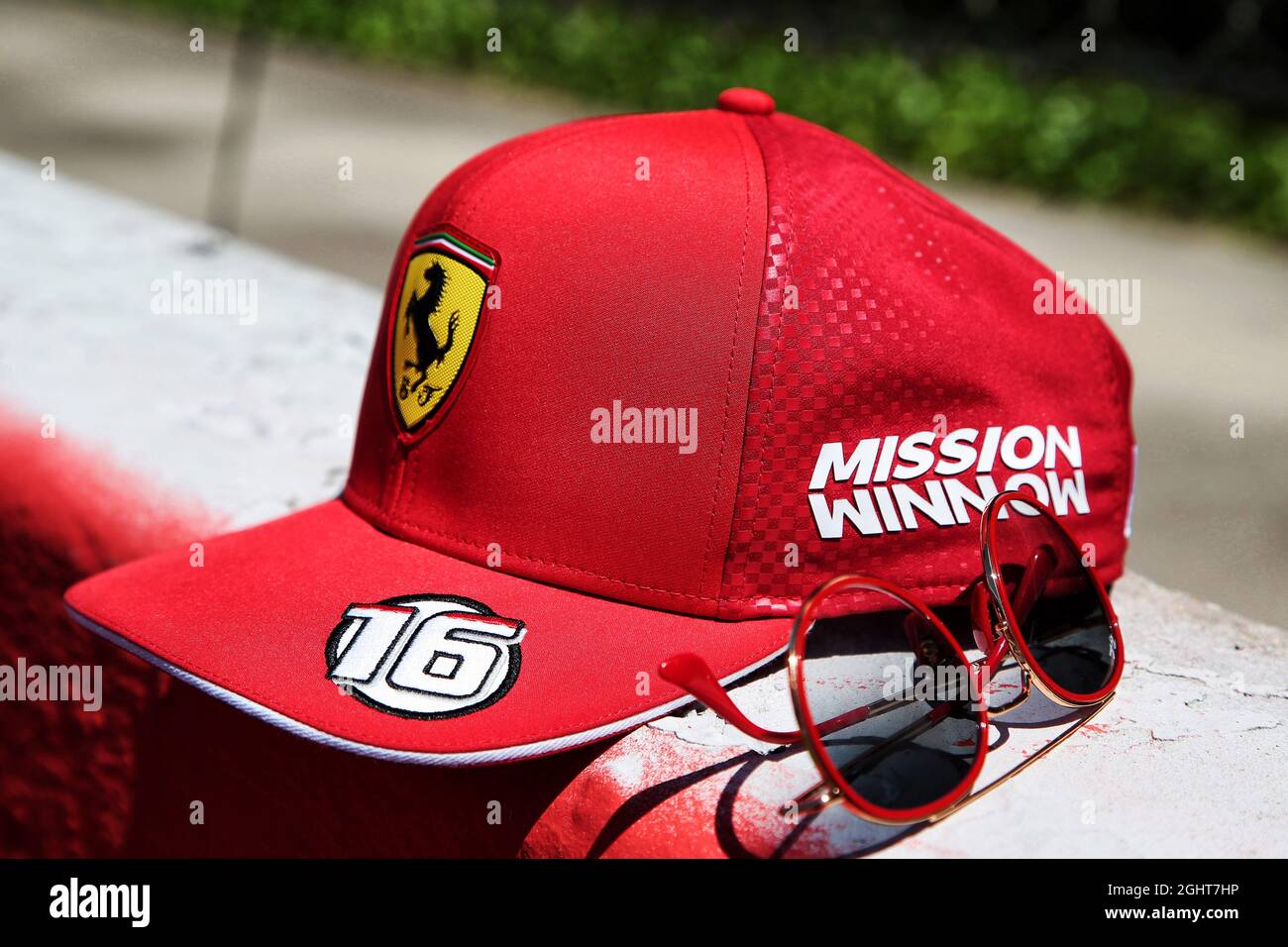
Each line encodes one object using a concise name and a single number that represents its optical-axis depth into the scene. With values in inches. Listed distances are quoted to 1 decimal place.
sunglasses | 16.5
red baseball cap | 17.8
